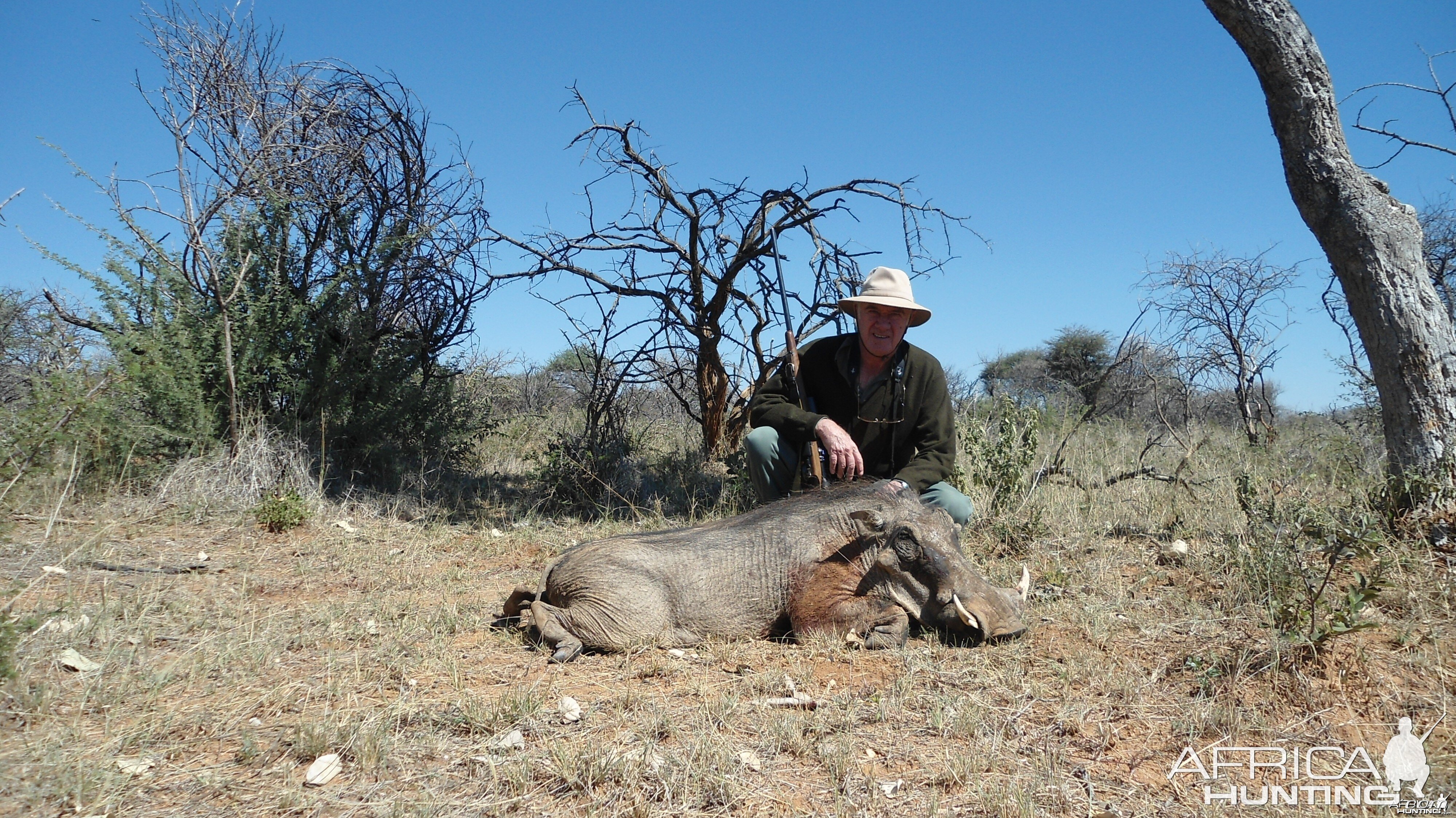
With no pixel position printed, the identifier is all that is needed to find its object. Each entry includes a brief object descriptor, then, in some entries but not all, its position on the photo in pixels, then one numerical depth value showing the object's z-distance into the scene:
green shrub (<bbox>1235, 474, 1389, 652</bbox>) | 3.44
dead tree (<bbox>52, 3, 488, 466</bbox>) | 7.19
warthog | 4.05
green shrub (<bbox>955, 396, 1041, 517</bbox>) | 6.23
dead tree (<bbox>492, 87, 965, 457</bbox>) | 7.56
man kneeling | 5.05
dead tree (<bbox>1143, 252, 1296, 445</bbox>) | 10.04
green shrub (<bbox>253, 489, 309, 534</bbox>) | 6.49
